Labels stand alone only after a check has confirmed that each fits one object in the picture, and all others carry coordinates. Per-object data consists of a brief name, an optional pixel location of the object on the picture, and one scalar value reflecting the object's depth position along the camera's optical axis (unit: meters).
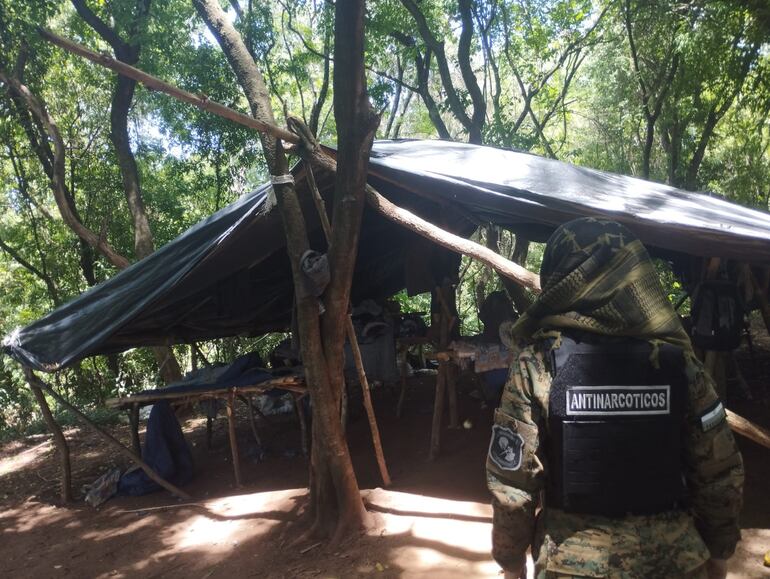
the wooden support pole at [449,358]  5.14
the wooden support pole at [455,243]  3.07
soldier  1.49
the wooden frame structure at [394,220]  2.71
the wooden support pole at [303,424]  5.41
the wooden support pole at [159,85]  2.43
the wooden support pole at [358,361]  3.64
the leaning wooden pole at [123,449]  4.82
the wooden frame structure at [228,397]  4.96
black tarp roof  3.43
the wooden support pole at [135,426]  5.43
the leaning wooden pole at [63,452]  5.17
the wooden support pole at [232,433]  4.98
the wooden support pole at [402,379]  6.24
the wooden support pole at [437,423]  4.93
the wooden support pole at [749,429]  2.83
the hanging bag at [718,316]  4.25
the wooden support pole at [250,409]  5.48
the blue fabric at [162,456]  5.30
